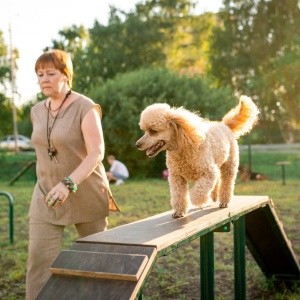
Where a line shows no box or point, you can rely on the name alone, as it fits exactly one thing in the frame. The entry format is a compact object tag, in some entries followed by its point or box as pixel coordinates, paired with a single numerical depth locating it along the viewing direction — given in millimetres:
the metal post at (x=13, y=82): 35875
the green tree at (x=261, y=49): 32125
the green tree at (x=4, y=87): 35894
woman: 3365
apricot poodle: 3107
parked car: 49469
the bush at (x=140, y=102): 19609
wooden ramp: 2334
